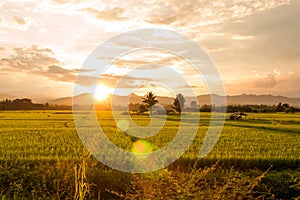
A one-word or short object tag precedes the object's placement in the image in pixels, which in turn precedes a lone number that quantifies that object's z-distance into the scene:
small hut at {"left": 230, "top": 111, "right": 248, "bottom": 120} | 29.17
